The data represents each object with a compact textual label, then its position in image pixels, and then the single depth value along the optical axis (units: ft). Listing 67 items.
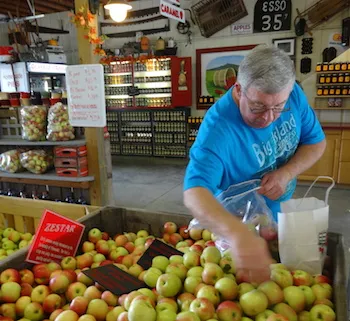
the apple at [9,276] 4.55
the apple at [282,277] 3.99
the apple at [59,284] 4.57
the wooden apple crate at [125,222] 4.93
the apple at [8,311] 4.22
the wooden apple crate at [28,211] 7.15
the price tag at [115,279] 4.31
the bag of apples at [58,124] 10.80
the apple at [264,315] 3.57
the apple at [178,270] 4.39
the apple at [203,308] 3.54
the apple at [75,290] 4.46
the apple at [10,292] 4.38
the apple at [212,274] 4.14
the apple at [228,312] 3.58
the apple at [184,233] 5.85
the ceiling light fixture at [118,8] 14.47
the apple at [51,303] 4.33
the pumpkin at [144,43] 25.77
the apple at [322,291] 3.97
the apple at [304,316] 3.75
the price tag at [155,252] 4.96
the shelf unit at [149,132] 25.96
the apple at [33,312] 4.22
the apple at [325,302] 3.83
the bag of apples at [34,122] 11.05
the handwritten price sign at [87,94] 9.50
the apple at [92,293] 4.26
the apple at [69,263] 5.17
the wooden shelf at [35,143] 10.96
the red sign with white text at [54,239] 5.08
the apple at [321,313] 3.61
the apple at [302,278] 4.12
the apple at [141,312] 3.48
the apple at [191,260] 4.60
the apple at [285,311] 3.69
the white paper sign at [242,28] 23.71
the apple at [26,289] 4.50
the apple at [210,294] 3.80
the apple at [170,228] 5.94
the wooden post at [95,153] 10.37
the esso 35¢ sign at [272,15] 22.18
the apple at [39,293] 4.43
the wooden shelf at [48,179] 11.18
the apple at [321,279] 4.22
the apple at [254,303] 3.64
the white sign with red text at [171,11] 14.62
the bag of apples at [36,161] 11.50
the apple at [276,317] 3.38
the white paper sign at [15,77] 24.68
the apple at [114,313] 3.93
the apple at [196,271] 4.34
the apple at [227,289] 3.90
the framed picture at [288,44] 22.52
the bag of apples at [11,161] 11.68
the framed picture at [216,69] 24.56
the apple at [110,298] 4.18
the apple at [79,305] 4.08
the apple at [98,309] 4.02
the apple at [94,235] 5.89
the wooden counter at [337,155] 18.16
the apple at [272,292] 3.76
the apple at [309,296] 3.92
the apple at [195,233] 5.74
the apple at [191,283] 4.15
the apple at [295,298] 3.84
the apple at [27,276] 4.73
